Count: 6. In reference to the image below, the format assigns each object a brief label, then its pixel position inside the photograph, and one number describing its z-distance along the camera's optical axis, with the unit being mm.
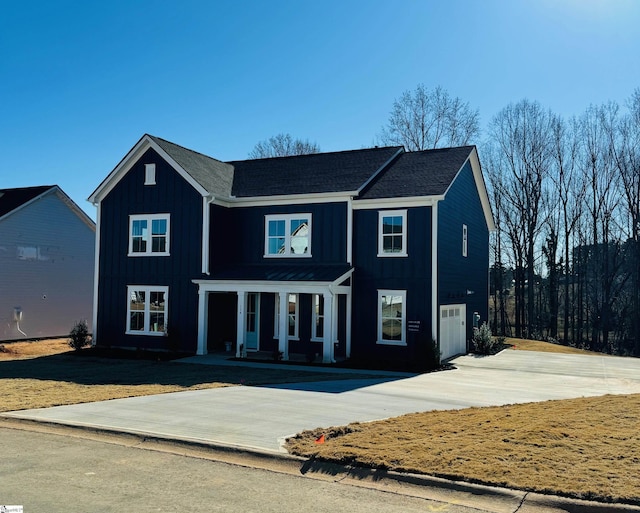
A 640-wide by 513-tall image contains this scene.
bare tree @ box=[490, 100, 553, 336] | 42656
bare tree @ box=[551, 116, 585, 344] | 42750
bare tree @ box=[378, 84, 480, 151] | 43031
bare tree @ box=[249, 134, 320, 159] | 51188
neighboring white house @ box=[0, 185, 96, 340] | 28812
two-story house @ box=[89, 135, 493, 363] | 20484
